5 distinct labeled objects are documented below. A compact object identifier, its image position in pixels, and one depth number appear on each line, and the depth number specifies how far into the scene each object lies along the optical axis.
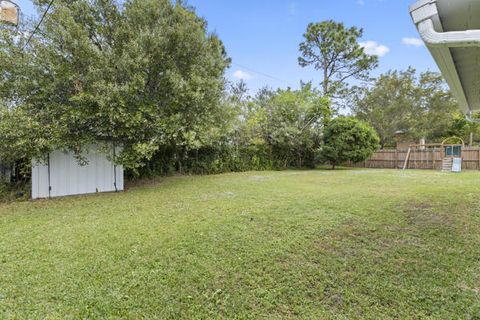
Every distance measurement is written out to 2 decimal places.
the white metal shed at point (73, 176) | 5.89
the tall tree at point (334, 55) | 17.20
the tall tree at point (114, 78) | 5.48
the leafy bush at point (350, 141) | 13.31
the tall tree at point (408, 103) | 17.33
